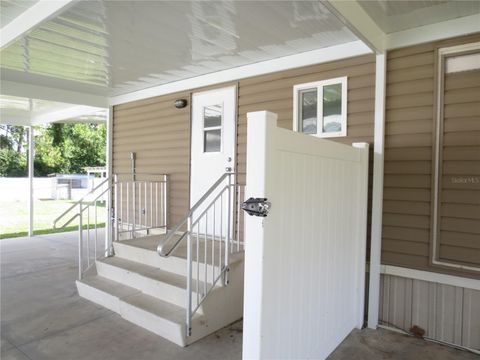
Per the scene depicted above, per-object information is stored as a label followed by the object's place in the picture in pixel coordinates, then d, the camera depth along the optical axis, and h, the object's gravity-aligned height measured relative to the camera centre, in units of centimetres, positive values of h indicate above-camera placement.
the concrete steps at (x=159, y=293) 279 -120
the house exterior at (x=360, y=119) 266 +50
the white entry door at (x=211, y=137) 420 +44
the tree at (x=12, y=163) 1911 +20
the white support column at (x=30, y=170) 693 -6
